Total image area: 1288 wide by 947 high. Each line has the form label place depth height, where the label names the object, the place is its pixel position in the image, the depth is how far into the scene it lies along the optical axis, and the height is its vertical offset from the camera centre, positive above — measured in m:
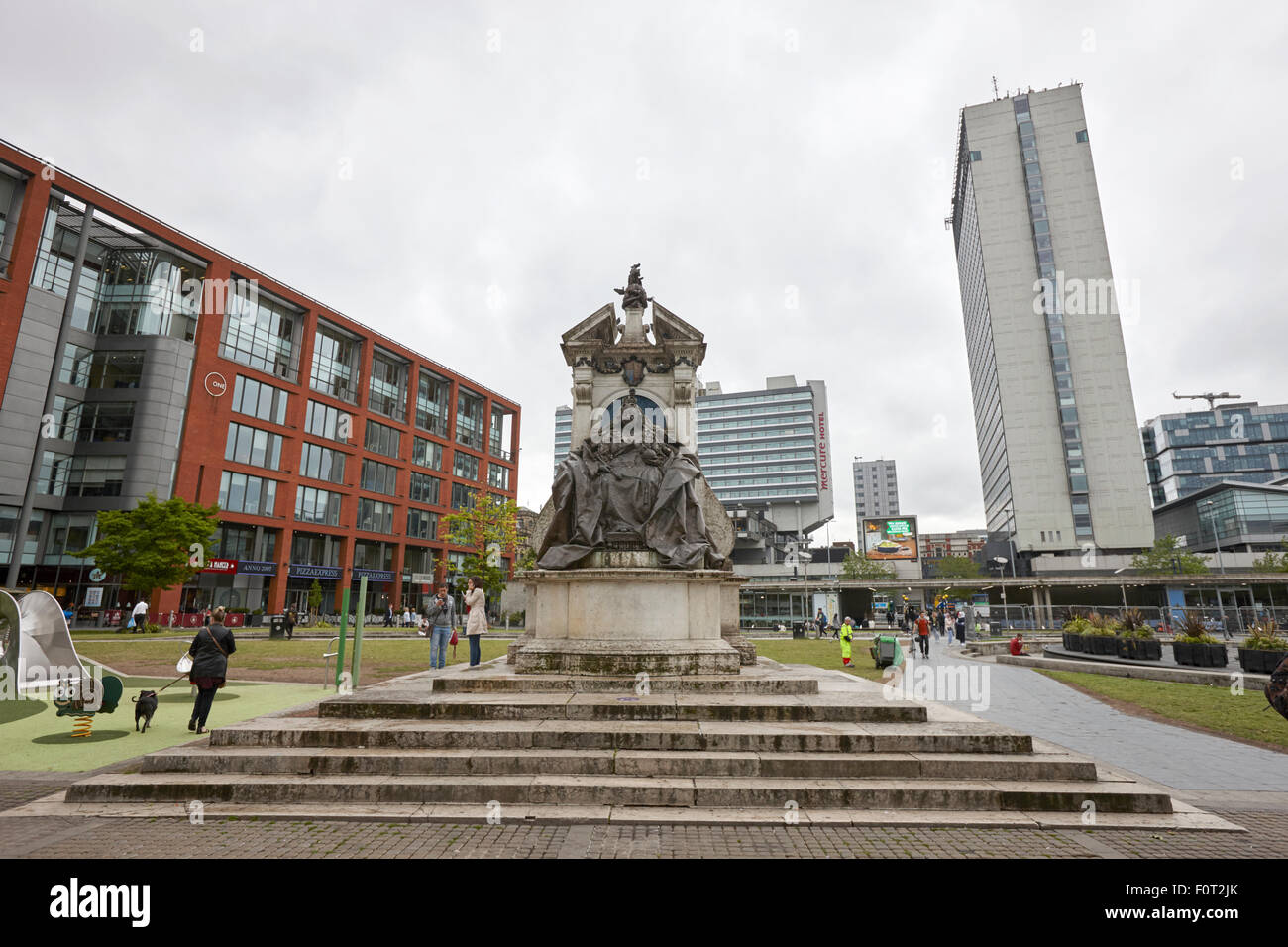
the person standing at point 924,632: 25.12 -1.42
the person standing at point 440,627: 14.42 -0.77
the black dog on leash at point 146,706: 9.00 -1.66
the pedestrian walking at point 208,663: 8.65 -0.98
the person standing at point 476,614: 12.30 -0.40
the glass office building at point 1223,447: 107.25 +26.71
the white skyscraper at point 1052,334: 79.62 +35.67
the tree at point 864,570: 77.44 +3.57
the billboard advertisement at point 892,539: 84.50 +8.02
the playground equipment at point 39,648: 10.46 -0.99
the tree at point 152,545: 32.44 +2.52
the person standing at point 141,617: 32.62 -1.31
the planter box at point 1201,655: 17.56 -1.61
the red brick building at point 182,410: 36.16 +12.70
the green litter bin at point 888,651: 11.66 -1.13
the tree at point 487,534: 43.34 +4.42
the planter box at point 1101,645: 21.52 -1.68
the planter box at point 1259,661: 14.71 -1.50
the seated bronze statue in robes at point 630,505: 10.65 +1.61
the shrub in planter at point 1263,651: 14.73 -1.25
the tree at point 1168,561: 62.22 +3.85
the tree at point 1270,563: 60.03 +3.61
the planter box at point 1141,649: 19.53 -1.63
